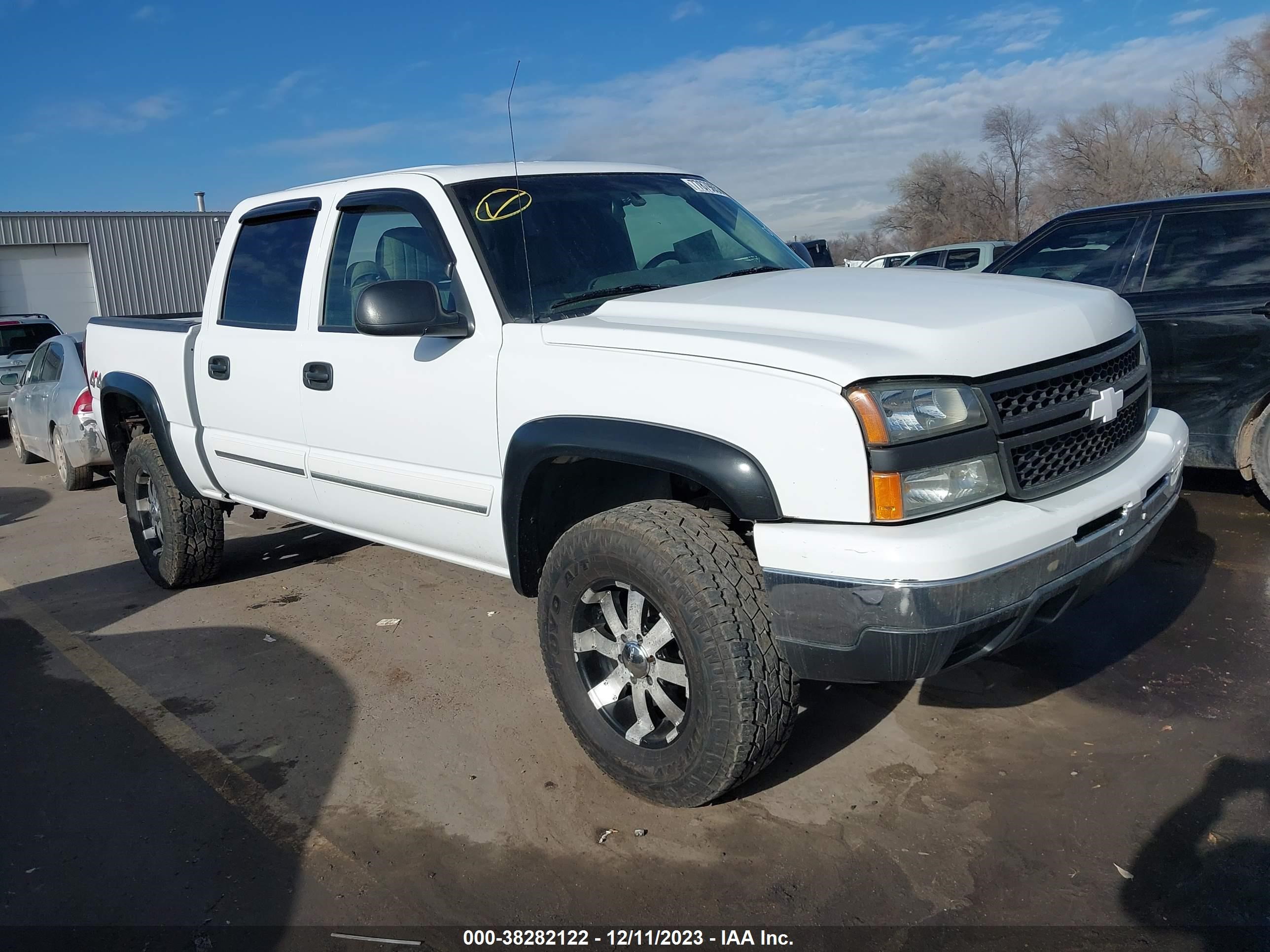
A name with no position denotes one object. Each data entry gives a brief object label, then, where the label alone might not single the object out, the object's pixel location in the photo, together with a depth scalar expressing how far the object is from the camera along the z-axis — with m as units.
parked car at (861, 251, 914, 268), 23.81
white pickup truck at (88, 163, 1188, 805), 2.56
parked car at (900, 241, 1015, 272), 17.14
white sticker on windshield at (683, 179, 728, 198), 4.46
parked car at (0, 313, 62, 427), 13.46
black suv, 5.34
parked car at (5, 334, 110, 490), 9.46
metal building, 28.94
